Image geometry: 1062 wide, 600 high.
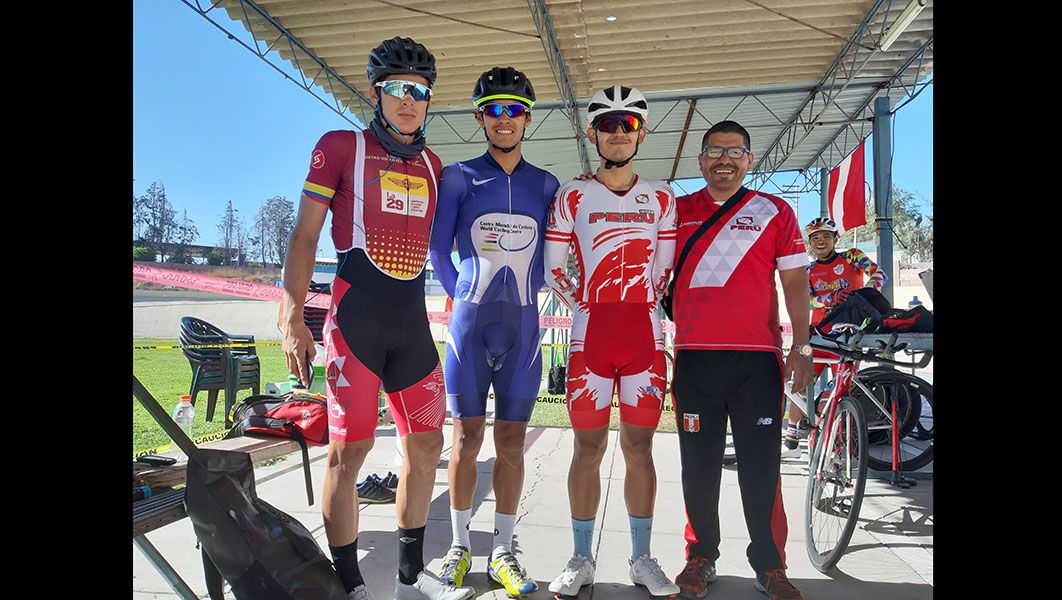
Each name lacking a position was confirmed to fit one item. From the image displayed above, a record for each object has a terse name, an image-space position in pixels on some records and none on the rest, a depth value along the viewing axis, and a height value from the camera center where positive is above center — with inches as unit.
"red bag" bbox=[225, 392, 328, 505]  111.7 -22.8
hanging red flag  366.3 +64.8
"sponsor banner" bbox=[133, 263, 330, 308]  316.4 +7.1
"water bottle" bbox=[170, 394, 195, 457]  152.5 -29.7
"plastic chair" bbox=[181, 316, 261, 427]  251.8 -29.7
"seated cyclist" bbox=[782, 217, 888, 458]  242.1 +11.4
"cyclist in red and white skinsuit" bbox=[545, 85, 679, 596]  106.7 -1.9
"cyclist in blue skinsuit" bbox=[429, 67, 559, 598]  109.1 -1.0
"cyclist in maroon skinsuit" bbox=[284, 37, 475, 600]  93.8 -0.4
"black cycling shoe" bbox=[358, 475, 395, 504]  160.2 -52.2
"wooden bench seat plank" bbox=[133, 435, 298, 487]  84.2 -25.5
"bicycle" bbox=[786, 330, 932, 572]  113.7 -32.9
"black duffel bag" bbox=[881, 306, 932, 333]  128.5 -4.9
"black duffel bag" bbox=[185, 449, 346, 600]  74.6 -29.8
